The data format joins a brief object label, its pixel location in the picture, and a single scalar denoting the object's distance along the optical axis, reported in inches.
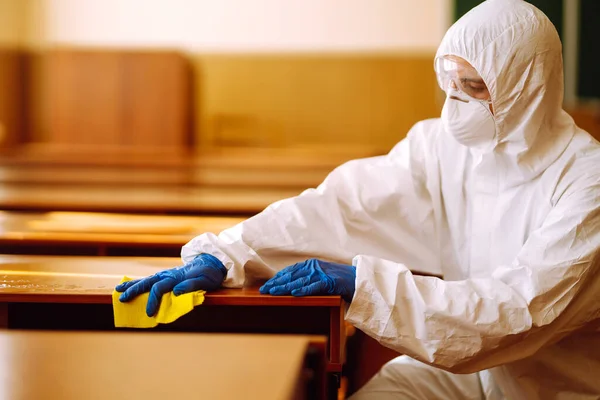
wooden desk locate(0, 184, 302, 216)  131.6
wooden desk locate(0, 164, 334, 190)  187.5
